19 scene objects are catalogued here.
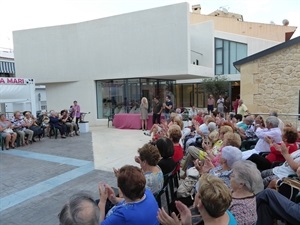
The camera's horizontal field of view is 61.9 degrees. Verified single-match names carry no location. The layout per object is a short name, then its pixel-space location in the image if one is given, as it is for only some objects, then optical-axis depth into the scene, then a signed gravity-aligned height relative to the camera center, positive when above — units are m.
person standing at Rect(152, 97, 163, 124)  11.16 -0.86
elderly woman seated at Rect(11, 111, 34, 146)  8.26 -1.15
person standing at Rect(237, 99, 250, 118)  8.36 -0.69
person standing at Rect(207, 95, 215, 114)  14.56 -0.86
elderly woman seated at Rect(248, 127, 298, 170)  3.24 -0.77
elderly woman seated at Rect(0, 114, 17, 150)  7.76 -1.19
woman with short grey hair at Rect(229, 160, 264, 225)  1.88 -0.82
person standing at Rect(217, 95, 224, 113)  13.69 -0.88
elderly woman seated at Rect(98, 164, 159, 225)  1.82 -0.86
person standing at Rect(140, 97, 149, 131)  11.13 -1.00
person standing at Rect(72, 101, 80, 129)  11.71 -0.89
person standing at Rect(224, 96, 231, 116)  15.41 -1.07
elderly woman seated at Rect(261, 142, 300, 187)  2.67 -0.91
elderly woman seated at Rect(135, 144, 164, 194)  2.65 -0.80
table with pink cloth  11.84 -1.43
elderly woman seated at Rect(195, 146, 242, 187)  2.58 -0.79
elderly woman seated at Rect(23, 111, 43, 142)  8.80 -1.10
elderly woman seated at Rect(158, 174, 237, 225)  1.51 -0.71
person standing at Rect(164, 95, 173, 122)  11.91 -0.84
